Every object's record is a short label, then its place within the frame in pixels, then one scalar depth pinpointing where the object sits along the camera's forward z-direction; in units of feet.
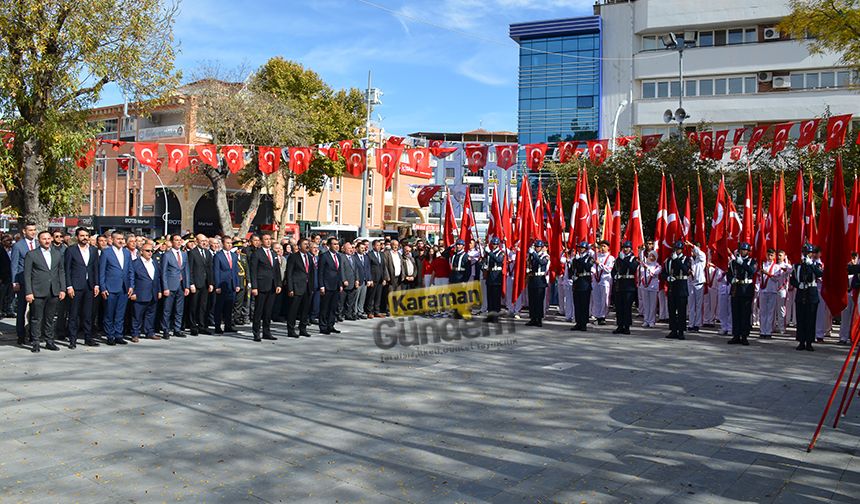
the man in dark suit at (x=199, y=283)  42.32
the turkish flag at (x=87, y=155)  43.01
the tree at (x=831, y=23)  47.52
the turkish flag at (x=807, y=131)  51.01
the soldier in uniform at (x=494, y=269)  54.75
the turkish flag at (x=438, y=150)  63.00
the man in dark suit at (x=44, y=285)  34.45
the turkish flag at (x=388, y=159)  62.90
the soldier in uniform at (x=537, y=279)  50.93
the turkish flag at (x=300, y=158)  62.85
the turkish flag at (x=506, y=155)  61.36
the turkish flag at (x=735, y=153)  60.58
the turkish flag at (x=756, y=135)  54.34
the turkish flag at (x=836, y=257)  36.65
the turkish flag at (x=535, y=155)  59.42
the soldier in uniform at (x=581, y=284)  48.47
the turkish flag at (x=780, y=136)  52.65
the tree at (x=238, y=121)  111.96
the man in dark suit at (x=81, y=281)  36.58
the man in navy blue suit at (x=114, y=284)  37.60
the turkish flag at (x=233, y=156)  60.34
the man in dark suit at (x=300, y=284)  41.91
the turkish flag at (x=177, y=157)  58.65
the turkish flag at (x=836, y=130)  47.83
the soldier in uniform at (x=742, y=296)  43.24
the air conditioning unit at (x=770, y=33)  128.36
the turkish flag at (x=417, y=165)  61.67
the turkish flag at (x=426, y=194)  77.82
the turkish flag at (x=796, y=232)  46.60
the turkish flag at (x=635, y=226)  54.03
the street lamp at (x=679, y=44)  86.26
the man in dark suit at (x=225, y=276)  42.98
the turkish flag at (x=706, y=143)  57.00
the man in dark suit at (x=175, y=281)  40.73
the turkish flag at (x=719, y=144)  56.08
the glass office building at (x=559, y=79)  159.74
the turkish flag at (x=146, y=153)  55.83
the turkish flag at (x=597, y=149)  59.88
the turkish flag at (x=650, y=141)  58.85
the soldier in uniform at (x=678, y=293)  45.03
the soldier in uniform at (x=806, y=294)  41.19
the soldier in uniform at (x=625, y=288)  47.11
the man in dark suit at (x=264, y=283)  40.37
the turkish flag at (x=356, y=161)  63.77
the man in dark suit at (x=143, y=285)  39.06
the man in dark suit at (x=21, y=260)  35.70
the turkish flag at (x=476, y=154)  61.98
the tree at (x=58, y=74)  36.63
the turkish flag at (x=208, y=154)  58.18
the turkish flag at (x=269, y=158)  63.52
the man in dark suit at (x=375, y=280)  53.67
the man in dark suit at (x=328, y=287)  44.37
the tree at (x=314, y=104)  123.95
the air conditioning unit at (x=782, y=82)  128.26
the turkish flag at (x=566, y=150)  60.70
